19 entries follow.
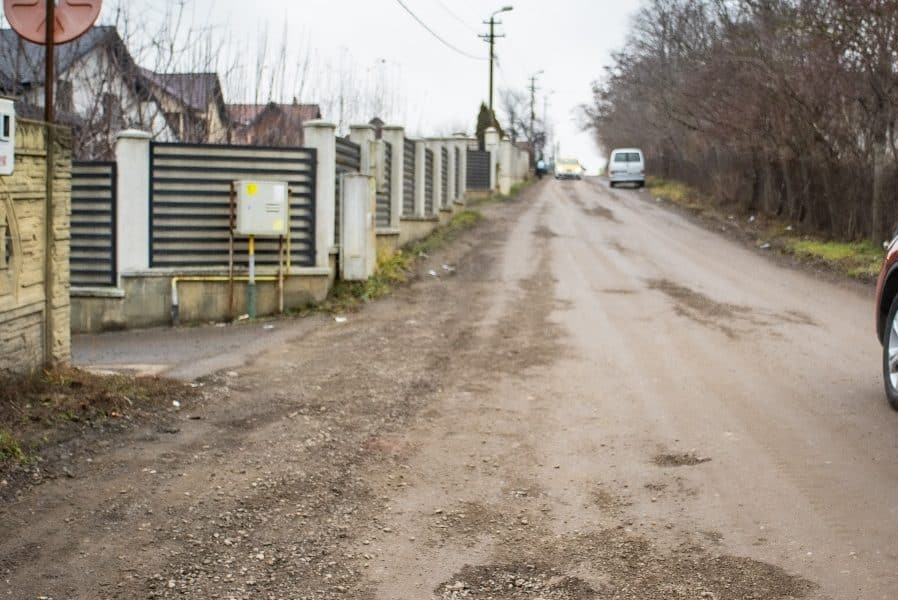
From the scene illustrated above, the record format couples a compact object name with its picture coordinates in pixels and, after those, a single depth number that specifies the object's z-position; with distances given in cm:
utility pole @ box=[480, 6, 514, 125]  5281
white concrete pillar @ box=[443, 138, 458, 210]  2667
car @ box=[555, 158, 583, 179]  5847
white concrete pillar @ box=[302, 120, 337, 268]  1438
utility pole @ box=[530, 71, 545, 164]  8804
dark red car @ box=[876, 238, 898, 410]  789
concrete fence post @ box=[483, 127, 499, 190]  3948
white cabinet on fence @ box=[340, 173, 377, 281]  1484
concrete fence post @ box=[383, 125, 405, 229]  1931
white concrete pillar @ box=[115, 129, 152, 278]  1361
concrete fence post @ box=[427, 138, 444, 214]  2394
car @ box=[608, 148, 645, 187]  4650
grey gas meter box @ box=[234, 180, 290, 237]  1342
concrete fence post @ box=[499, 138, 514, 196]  4088
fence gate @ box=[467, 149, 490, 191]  3888
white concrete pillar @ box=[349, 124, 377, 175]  1733
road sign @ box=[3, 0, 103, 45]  848
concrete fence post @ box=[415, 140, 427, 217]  2179
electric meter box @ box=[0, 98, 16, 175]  702
